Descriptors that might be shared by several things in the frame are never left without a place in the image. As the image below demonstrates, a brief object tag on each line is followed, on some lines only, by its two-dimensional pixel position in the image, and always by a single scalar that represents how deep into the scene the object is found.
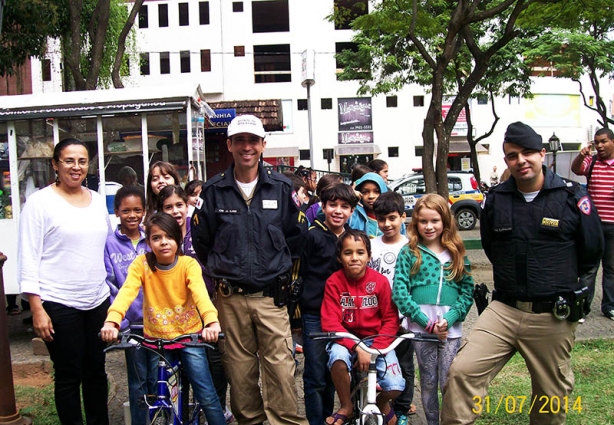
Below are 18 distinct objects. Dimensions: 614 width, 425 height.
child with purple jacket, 4.04
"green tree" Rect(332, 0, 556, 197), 10.19
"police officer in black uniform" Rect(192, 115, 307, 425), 3.75
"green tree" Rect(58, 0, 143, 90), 12.22
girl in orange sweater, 3.59
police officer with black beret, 3.48
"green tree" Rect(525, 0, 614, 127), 20.72
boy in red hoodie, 3.73
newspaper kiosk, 6.96
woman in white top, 3.78
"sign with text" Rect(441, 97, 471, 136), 37.25
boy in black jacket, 4.04
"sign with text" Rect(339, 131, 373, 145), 36.81
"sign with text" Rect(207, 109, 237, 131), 12.28
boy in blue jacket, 4.93
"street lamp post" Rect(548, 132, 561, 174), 21.12
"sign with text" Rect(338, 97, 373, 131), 36.84
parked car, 17.95
